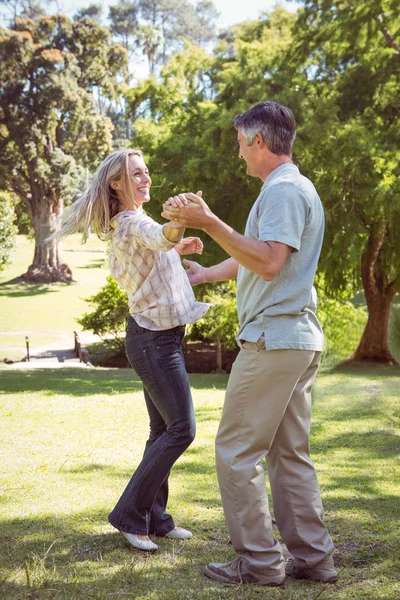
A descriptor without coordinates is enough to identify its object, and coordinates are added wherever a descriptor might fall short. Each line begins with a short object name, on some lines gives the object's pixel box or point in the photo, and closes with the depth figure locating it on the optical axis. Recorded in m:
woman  3.16
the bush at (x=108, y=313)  19.30
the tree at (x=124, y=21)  51.19
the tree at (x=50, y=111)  31.06
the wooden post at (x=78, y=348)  20.19
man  2.70
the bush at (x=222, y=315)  16.61
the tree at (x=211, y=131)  12.80
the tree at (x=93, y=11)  42.06
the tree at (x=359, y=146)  12.66
